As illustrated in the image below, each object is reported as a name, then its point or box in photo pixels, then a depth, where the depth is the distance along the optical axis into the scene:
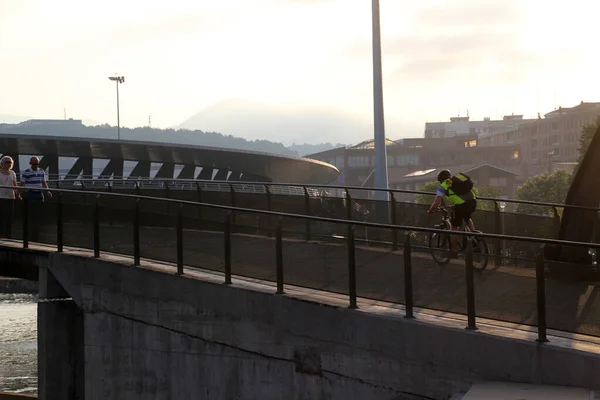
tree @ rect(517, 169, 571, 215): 92.31
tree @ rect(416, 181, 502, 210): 92.54
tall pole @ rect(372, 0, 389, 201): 29.45
